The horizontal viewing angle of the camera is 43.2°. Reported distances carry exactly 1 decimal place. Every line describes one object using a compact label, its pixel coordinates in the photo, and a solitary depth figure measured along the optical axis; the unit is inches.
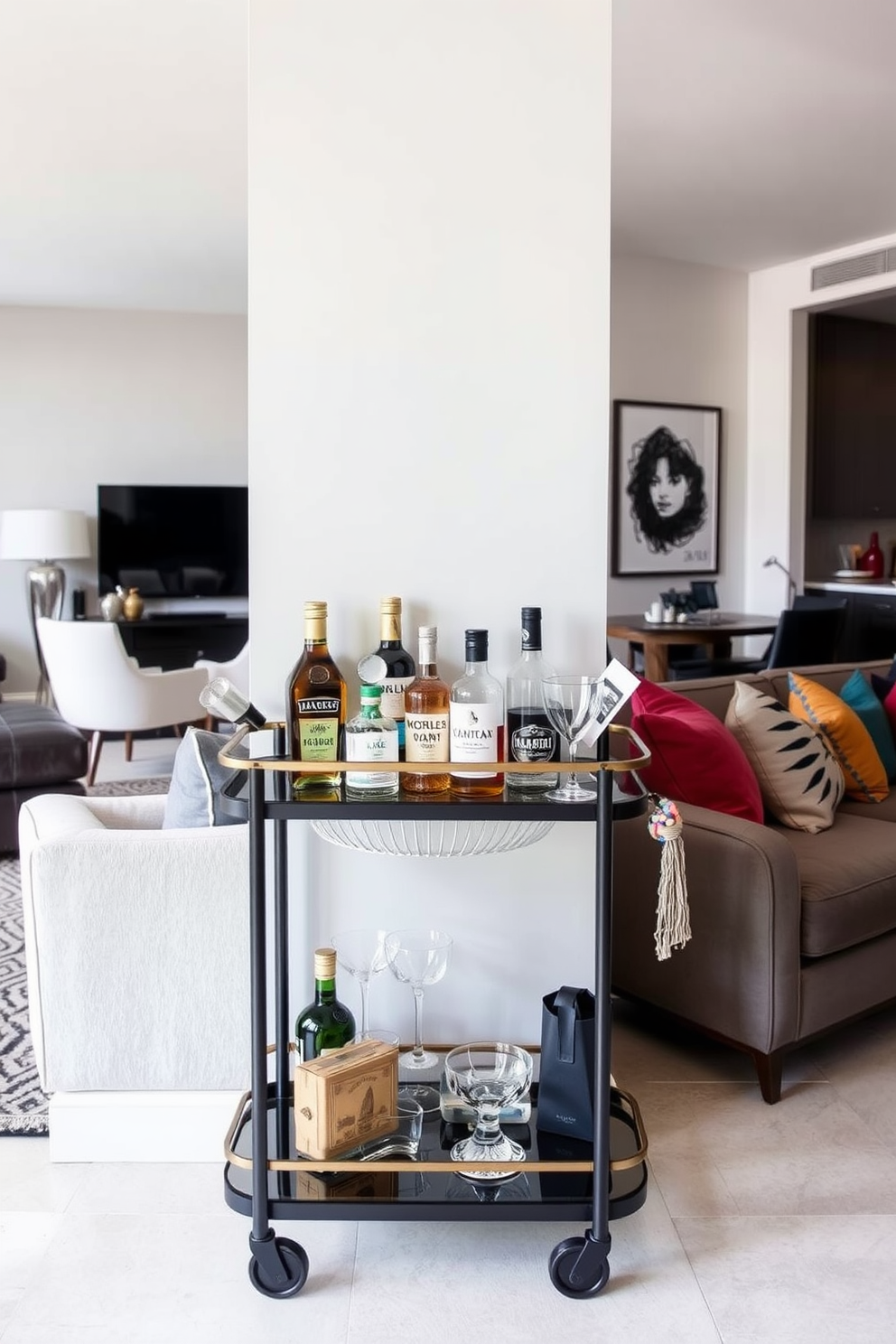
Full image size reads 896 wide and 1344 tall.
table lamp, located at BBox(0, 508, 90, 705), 269.4
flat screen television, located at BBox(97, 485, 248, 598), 289.7
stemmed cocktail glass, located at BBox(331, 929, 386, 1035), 76.2
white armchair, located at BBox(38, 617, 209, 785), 212.4
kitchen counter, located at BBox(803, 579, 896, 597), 254.8
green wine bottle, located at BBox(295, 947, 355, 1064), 75.0
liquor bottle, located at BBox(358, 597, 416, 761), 71.4
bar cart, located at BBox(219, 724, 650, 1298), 65.4
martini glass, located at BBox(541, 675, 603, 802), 68.0
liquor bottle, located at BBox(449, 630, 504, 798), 66.7
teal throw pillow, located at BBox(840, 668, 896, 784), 140.3
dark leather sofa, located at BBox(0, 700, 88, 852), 160.9
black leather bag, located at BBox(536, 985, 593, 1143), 72.1
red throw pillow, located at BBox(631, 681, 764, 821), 105.6
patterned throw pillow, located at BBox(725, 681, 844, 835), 116.2
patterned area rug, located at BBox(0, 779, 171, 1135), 90.4
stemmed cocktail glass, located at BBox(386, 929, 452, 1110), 76.1
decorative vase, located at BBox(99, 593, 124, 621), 279.3
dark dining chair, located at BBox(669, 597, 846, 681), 194.1
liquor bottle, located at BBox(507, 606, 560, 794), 67.5
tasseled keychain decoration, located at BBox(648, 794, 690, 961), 67.7
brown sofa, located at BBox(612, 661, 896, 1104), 92.6
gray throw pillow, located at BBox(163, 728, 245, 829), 88.8
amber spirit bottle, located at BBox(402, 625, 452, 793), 68.0
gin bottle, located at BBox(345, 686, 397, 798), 67.0
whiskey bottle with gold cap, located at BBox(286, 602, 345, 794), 68.2
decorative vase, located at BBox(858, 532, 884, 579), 272.4
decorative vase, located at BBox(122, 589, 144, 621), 276.5
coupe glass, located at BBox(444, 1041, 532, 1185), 70.1
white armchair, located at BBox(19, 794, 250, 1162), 81.9
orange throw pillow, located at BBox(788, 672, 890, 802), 130.6
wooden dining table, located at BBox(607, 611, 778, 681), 207.2
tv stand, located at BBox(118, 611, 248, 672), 279.4
